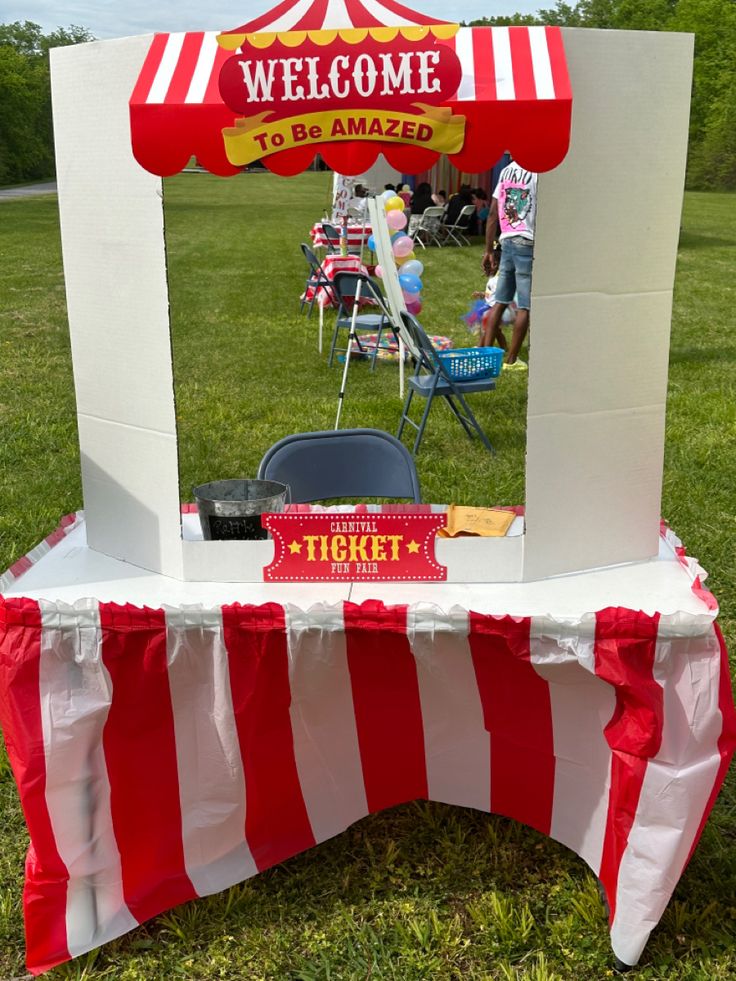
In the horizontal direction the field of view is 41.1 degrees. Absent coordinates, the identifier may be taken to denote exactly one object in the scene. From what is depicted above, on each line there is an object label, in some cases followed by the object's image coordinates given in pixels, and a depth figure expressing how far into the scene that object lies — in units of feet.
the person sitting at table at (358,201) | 16.93
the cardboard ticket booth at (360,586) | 5.67
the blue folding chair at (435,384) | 14.20
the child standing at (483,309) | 11.78
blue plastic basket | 13.98
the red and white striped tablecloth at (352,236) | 24.04
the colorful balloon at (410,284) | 19.10
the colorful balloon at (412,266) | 19.59
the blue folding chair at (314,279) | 24.06
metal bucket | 6.88
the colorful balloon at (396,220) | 17.10
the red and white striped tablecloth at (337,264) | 26.75
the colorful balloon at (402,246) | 18.71
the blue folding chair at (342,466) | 8.98
